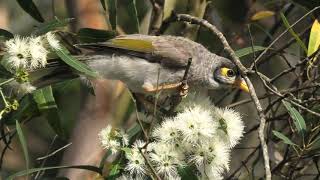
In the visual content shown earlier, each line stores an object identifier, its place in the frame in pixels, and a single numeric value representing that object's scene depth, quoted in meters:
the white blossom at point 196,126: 4.50
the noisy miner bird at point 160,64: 6.61
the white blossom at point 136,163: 4.52
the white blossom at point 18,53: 4.75
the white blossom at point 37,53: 4.76
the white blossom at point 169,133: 4.57
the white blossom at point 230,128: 4.76
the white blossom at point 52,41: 5.00
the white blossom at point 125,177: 4.70
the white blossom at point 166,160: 4.50
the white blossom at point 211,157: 4.52
